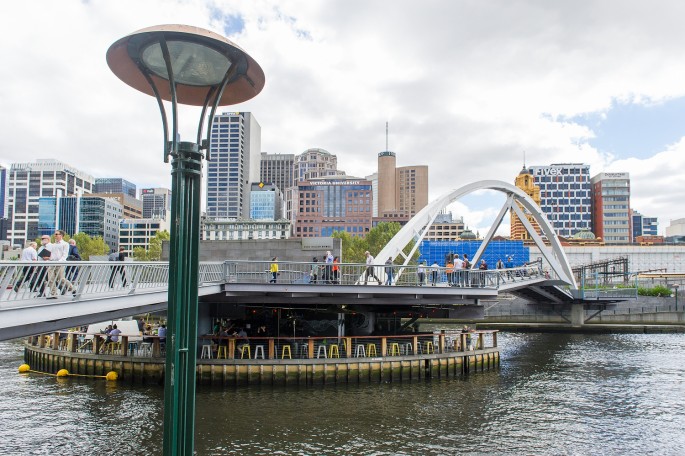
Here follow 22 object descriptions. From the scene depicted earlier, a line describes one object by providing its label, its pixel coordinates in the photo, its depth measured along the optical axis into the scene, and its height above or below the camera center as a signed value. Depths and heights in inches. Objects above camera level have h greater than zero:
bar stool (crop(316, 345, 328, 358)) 1309.1 -169.5
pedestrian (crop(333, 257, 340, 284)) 1279.2 +7.3
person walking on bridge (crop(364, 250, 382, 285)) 1310.3 +7.0
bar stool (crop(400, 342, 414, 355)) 1413.9 -169.5
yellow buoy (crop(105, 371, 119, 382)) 1248.8 -210.3
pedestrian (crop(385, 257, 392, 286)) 1317.7 +7.2
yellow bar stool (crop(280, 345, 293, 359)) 1285.3 -165.4
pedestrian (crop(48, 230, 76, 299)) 574.2 -0.2
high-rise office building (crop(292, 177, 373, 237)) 7691.9 +890.5
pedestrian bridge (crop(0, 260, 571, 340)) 535.8 -21.5
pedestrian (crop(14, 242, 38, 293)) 530.6 +17.2
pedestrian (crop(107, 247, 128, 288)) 717.3 +2.7
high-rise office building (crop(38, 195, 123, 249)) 7726.4 +784.4
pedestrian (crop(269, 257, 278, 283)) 1263.2 +9.2
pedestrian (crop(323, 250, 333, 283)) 1277.3 +8.1
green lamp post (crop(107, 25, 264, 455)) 324.5 +53.8
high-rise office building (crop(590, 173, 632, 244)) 7564.0 +899.0
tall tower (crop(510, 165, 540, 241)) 7603.4 +1135.7
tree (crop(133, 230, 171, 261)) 4073.8 +171.3
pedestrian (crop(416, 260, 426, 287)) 1343.5 +5.6
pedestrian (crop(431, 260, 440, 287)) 1381.9 +6.0
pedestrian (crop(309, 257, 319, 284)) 1279.5 +1.4
